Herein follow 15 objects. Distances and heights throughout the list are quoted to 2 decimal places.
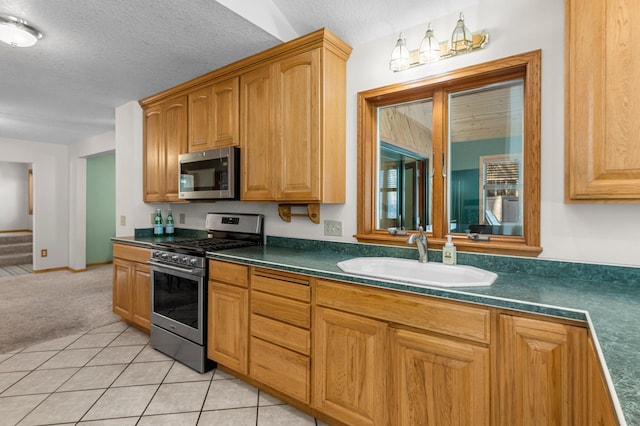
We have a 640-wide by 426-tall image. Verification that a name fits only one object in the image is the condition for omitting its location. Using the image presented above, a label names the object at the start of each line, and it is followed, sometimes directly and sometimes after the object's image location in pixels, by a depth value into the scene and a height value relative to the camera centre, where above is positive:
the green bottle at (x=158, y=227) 3.62 -0.18
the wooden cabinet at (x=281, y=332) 1.86 -0.72
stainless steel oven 2.37 -0.61
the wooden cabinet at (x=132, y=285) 2.97 -0.71
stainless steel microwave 2.58 +0.31
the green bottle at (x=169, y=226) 3.67 -0.17
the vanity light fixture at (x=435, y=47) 1.83 +0.96
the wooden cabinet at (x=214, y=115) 2.64 +0.82
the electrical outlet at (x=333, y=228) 2.44 -0.13
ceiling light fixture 2.04 +1.16
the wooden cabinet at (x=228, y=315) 2.15 -0.71
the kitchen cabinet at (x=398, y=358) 1.36 -0.69
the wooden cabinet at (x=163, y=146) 3.13 +0.66
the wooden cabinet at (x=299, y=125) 2.19 +0.61
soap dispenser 1.88 -0.25
